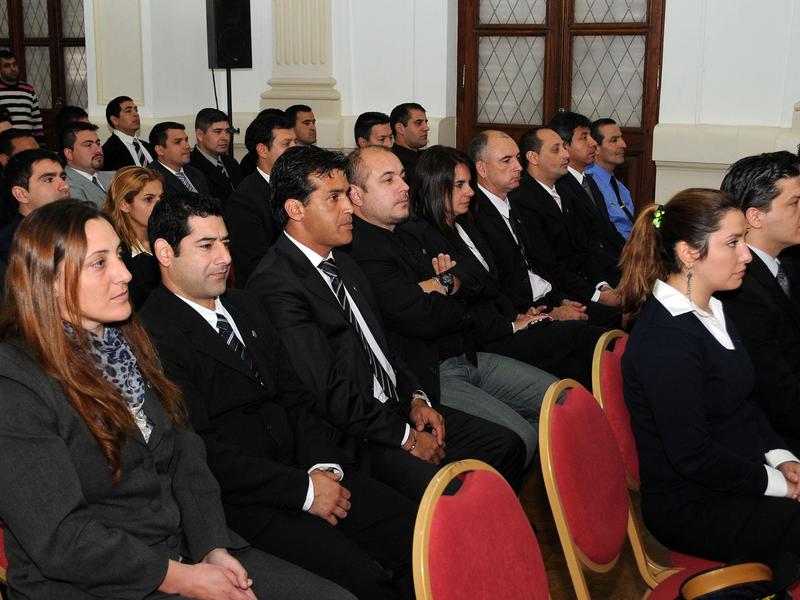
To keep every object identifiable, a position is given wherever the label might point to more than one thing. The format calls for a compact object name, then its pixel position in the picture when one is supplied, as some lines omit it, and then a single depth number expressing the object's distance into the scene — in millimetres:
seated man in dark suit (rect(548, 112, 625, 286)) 4699
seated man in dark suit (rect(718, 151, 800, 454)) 2537
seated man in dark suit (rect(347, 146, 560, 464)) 3123
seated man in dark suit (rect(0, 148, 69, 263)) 3771
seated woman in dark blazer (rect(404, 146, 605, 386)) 3564
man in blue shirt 5155
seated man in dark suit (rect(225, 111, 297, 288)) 4395
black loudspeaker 6855
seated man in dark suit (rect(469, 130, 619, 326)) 3992
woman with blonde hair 3730
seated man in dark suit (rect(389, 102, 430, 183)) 6473
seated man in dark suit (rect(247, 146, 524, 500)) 2633
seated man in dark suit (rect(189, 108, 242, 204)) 6180
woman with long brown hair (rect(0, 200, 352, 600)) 1672
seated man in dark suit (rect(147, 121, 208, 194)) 5641
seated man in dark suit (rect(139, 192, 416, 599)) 2197
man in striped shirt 7656
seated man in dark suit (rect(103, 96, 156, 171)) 6473
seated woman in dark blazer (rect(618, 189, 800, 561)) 2143
